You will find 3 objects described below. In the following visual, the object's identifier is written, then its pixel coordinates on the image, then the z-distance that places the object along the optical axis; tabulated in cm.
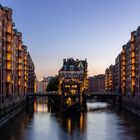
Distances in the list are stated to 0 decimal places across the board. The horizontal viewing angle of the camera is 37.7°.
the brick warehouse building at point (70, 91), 8231
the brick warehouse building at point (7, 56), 6053
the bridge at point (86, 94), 9380
